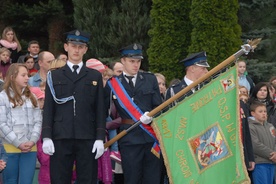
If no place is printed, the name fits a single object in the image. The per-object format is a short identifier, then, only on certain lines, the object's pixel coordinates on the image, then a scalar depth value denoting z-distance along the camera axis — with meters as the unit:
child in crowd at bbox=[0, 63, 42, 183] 10.82
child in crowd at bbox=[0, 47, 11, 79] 16.05
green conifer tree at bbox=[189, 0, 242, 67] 18.63
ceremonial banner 10.05
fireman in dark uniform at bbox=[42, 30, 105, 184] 9.91
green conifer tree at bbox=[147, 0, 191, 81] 18.96
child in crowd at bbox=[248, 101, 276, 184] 13.41
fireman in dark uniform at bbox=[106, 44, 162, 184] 10.55
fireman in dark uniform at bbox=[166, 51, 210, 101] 11.44
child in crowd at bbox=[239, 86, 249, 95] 14.59
